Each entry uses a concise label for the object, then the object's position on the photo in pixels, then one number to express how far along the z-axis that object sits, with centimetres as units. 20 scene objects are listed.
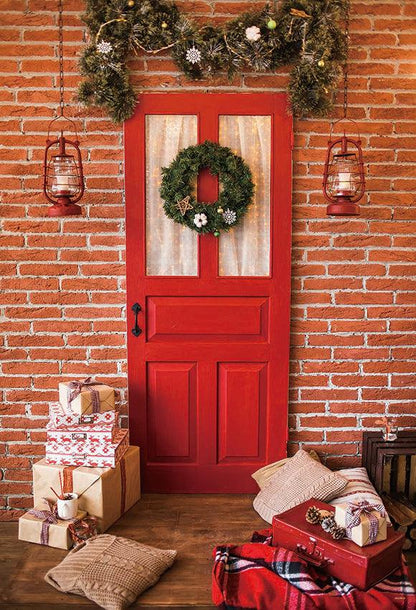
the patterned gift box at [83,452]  322
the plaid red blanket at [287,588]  252
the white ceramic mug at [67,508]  304
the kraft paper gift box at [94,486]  314
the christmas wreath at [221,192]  341
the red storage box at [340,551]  258
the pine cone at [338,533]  269
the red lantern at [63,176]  320
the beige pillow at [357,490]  312
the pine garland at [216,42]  328
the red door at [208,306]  347
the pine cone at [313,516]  283
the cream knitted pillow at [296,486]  319
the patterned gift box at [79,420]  322
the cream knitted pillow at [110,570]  260
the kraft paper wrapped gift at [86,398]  321
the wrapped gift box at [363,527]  263
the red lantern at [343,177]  325
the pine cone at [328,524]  275
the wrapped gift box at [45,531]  300
